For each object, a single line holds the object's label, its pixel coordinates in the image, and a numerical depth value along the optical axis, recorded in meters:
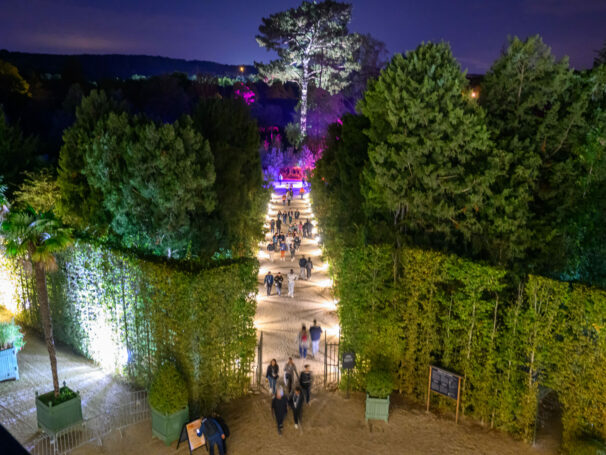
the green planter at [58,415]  10.52
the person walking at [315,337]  15.78
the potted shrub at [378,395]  11.37
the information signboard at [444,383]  11.50
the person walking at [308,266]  24.89
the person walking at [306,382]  12.23
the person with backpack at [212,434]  9.67
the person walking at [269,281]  21.91
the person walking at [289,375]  12.38
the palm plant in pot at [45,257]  10.59
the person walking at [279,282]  22.19
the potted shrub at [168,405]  10.40
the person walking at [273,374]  12.34
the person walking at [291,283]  21.78
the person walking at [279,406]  10.91
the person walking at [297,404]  11.14
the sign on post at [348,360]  12.46
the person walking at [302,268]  25.08
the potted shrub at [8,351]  12.87
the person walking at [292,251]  28.77
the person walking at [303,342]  15.47
